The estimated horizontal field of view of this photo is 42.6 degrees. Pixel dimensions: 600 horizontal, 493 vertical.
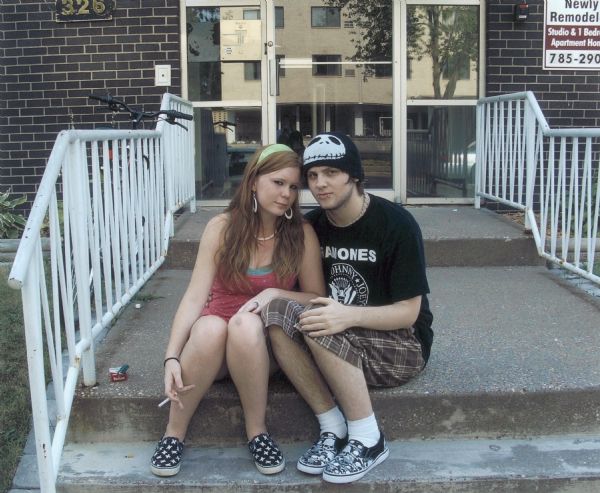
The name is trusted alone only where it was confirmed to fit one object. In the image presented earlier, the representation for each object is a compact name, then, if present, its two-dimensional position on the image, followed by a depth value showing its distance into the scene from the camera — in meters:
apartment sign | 6.25
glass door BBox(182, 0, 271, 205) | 6.50
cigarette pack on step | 3.01
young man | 2.60
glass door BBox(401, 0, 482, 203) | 6.51
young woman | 2.62
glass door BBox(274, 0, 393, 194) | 6.50
